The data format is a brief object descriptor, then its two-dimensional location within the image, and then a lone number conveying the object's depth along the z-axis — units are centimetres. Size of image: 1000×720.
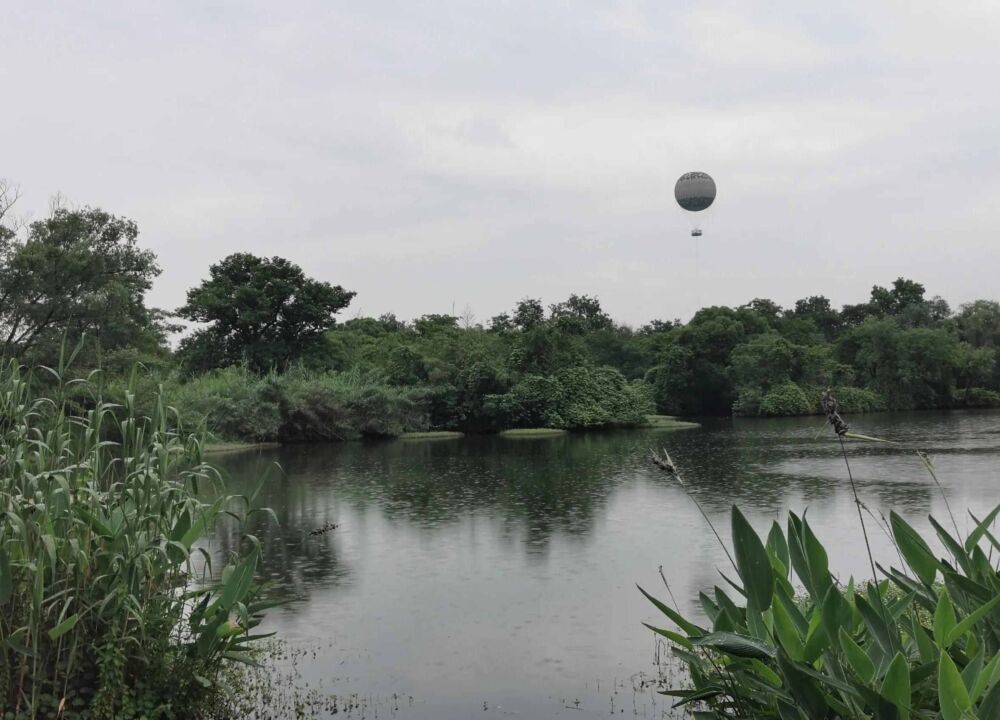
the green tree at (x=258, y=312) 3080
